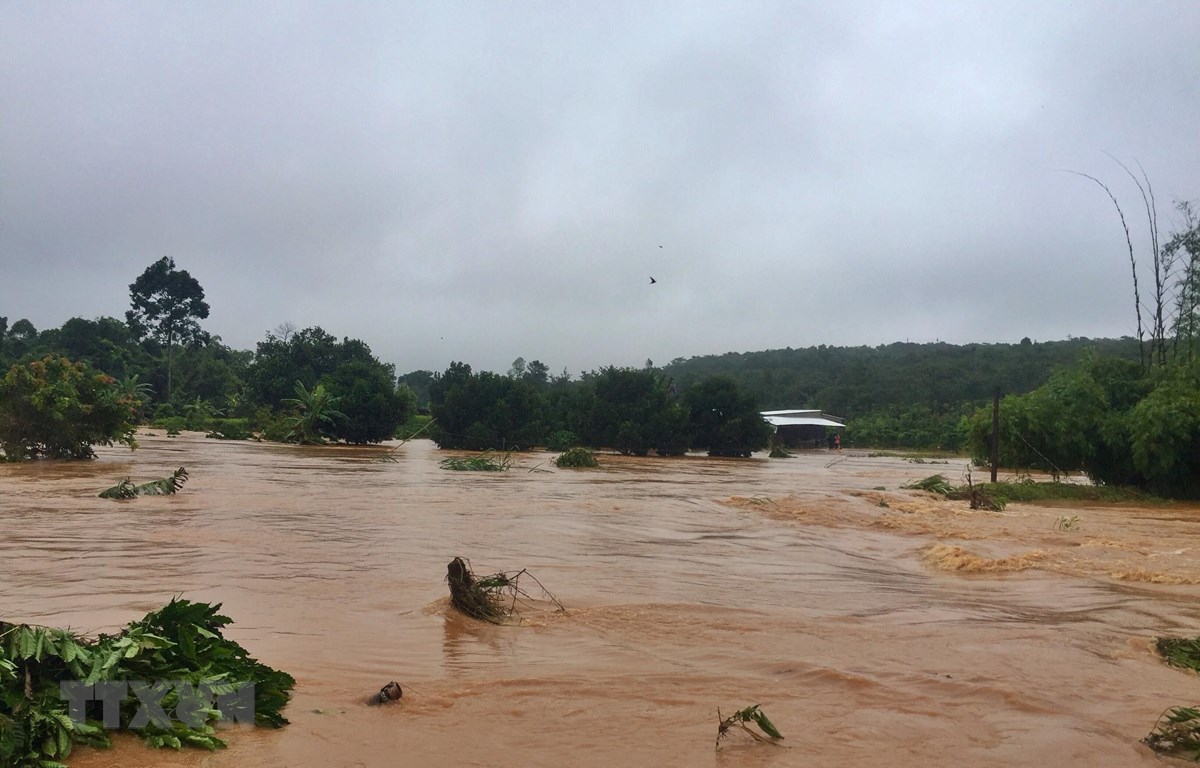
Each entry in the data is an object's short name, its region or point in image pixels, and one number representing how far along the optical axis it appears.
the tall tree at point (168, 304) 80.12
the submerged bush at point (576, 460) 32.88
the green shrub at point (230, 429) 49.87
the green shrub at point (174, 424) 54.00
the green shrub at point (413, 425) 58.97
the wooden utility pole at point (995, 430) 24.25
